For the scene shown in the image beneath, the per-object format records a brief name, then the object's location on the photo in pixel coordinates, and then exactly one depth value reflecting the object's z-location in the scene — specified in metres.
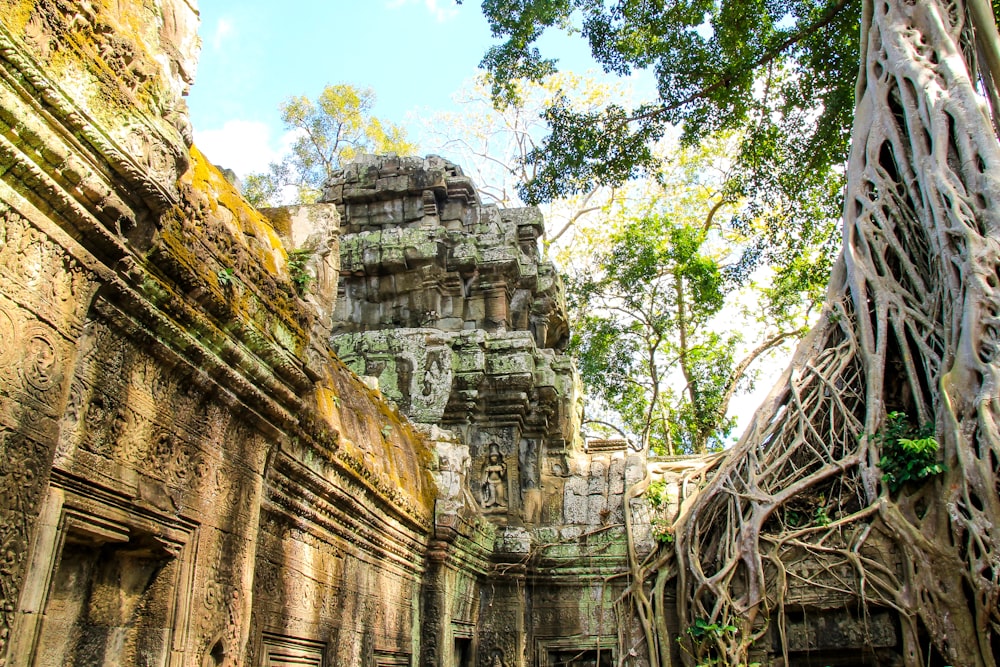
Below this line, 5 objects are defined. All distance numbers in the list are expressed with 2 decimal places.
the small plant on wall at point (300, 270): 3.48
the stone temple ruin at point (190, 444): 1.85
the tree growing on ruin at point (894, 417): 5.31
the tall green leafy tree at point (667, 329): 13.16
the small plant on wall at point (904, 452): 5.56
